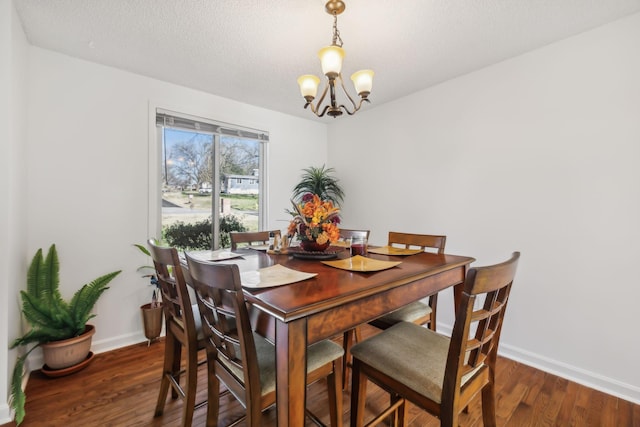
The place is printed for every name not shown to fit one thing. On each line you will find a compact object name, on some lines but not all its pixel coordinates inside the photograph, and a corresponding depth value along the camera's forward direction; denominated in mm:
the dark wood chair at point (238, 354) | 936
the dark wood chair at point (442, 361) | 959
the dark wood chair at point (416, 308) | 1689
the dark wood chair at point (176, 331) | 1254
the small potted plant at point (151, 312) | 2414
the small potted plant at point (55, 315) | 1829
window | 2789
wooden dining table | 862
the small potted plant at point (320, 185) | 3553
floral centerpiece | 1601
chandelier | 1517
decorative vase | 1668
